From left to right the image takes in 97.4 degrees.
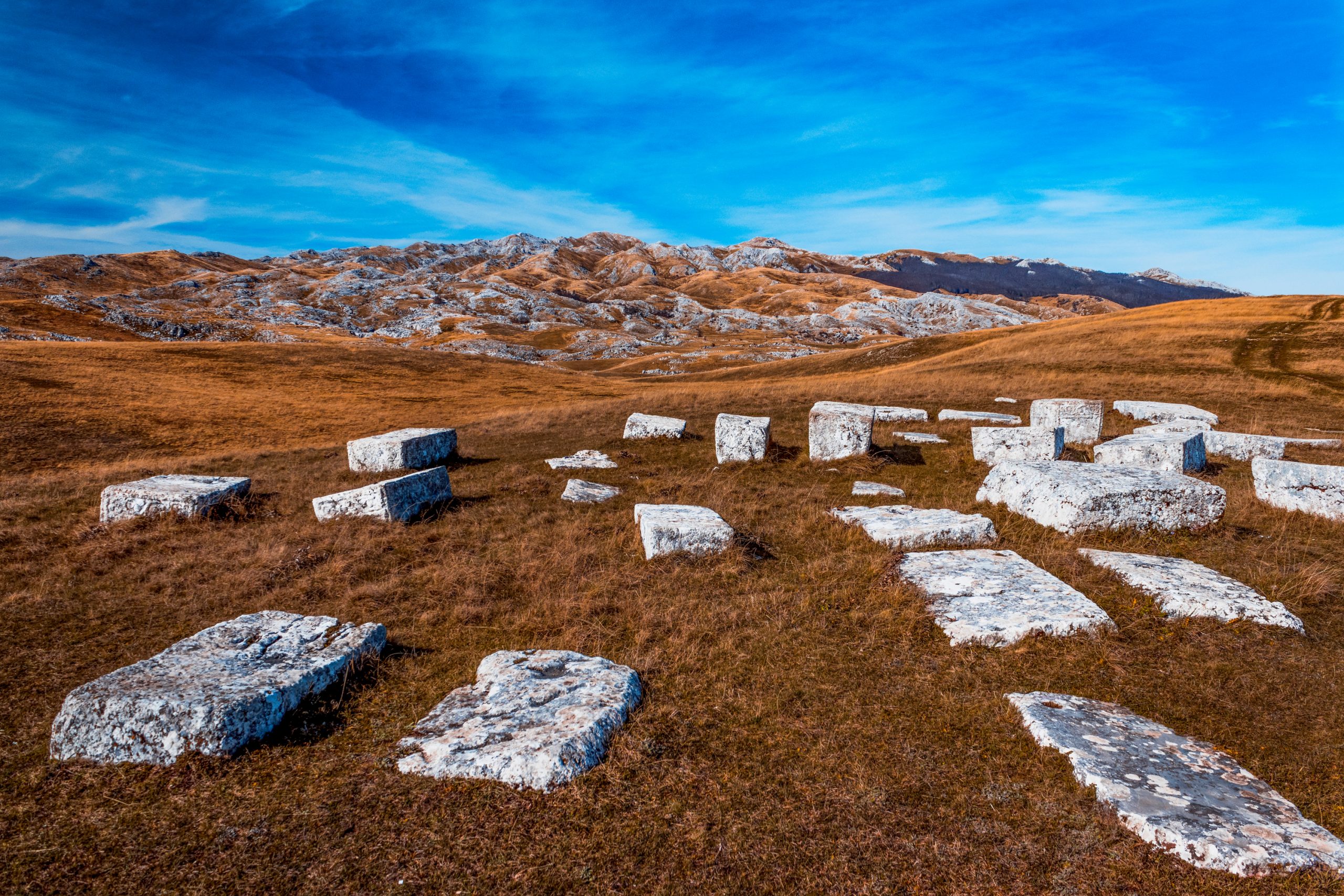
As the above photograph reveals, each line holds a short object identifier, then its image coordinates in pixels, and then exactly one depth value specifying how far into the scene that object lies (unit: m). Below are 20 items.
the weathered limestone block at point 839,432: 14.87
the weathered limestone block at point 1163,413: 17.70
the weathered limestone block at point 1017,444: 13.74
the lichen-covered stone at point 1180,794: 3.51
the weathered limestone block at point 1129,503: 9.08
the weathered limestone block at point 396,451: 15.23
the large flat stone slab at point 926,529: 8.89
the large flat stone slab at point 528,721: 4.37
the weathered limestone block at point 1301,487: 9.84
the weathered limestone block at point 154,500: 10.93
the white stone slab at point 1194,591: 6.54
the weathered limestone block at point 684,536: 8.80
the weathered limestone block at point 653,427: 18.34
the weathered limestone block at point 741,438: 15.30
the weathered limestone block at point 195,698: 4.55
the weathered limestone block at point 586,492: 12.34
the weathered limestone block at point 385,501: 10.80
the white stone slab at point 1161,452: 12.35
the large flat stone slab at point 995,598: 6.30
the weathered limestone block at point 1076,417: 16.62
